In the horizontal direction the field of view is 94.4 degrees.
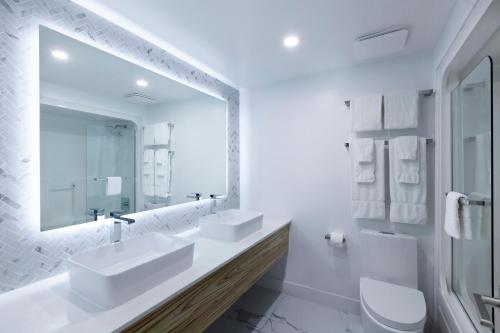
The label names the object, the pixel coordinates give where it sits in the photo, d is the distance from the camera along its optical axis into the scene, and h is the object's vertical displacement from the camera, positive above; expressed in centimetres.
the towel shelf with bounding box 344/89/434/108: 184 +59
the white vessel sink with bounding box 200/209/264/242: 178 -50
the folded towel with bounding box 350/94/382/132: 198 +47
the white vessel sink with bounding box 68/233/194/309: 97 -51
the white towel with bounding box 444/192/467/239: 136 -30
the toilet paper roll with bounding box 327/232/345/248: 215 -68
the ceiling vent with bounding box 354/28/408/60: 162 +92
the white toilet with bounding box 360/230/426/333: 141 -92
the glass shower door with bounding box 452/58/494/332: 136 -11
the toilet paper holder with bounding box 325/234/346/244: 218 -68
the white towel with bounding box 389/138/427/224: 184 -23
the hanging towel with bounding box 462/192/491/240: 134 -32
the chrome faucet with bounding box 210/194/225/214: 236 -37
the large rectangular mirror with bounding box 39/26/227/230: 125 +21
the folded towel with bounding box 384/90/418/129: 185 +47
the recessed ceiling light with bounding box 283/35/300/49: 171 +95
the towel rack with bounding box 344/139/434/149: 186 +20
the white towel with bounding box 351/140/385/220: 198 -25
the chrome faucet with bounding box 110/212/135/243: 141 -38
